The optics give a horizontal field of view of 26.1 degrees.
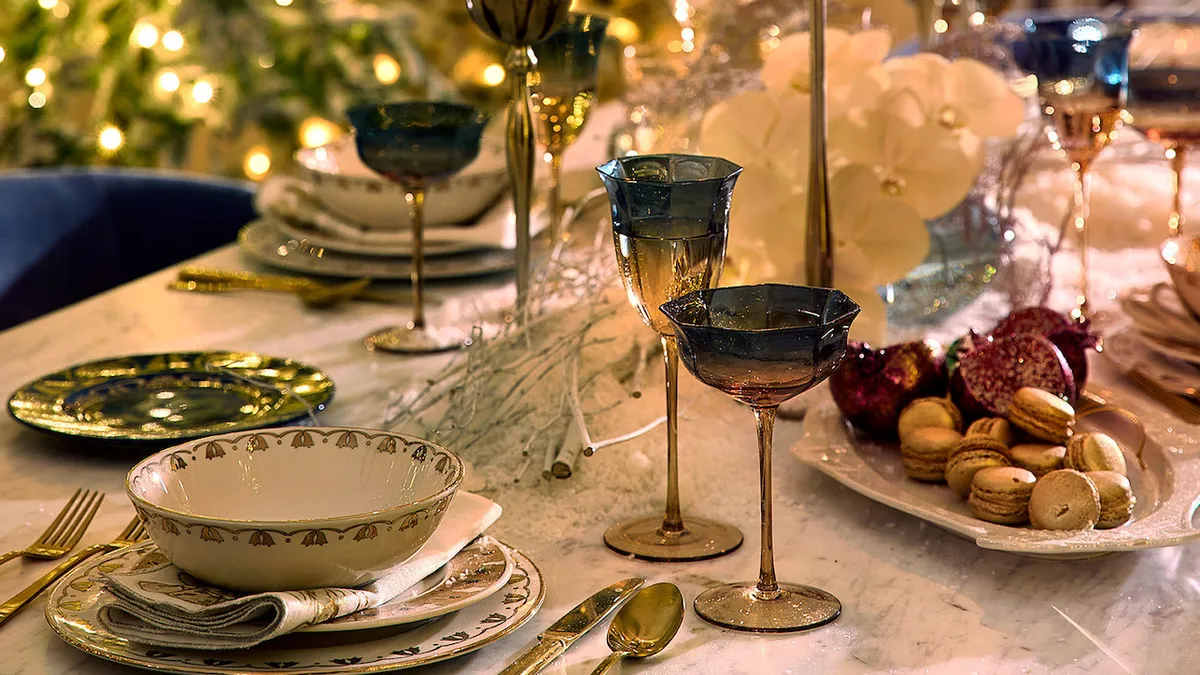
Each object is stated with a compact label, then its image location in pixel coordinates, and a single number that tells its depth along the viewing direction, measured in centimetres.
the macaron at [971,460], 148
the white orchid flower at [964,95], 182
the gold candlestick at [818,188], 165
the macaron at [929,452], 151
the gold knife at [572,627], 131
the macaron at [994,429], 151
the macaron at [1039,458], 148
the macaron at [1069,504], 142
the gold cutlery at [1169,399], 164
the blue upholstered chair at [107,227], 268
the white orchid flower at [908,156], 176
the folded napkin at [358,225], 209
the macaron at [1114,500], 143
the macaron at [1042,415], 150
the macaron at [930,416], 155
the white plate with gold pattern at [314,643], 130
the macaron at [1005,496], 144
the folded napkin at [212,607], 129
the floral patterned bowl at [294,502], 131
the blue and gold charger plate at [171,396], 163
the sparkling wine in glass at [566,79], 181
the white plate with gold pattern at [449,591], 132
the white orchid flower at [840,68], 178
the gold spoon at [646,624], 133
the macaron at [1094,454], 146
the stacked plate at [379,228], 209
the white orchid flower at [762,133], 175
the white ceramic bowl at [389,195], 210
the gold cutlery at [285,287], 201
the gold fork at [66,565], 138
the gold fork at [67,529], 145
